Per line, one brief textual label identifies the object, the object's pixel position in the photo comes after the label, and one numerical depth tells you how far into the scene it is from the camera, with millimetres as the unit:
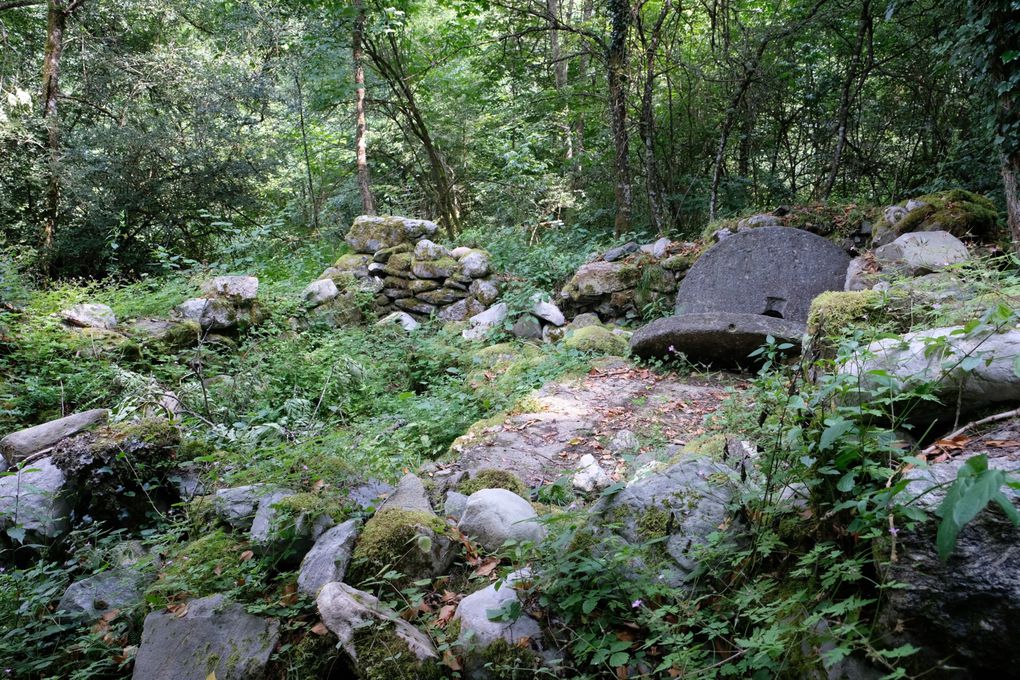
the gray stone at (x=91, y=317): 6266
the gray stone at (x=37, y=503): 3363
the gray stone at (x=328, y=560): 2404
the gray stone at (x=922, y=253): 4840
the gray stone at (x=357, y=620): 2066
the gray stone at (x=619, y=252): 8359
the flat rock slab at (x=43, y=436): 4023
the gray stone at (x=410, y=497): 2869
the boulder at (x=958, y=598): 1354
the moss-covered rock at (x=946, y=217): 5449
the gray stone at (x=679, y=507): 2127
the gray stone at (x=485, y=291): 8734
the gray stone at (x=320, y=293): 8273
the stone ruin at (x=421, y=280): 8812
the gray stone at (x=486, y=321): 7973
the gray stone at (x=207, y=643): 2170
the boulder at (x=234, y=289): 7234
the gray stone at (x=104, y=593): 2615
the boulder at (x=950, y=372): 1830
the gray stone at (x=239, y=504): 2914
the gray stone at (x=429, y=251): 9210
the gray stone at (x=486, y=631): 2059
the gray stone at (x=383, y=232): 9727
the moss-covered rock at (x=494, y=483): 3219
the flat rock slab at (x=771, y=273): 6246
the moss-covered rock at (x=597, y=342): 6637
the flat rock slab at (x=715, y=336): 5176
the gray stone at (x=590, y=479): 3164
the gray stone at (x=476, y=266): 8945
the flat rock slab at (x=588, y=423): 4016
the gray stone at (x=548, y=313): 7969
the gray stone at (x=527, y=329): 7840
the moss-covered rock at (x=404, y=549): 2471
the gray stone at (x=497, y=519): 2646
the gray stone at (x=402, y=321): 8260
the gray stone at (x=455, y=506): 2975
